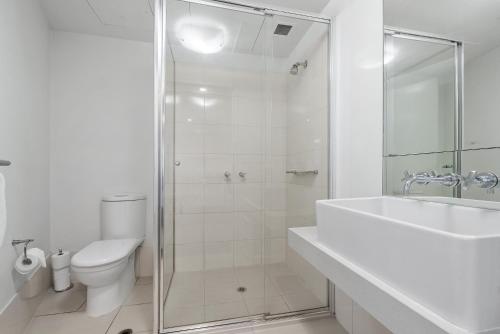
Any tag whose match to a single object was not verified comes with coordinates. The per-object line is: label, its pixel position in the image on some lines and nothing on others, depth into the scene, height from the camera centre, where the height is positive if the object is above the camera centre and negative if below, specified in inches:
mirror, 30.9 +12.2
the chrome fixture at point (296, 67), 70.3 +31.3
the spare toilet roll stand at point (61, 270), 68.2 -32.2
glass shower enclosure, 63.1 +3.9
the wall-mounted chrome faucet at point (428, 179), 33.7 -2.1
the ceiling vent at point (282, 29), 65.0 +40.6
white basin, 16.9 -8.7
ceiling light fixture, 62.4 +38.6
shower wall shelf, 70.4 -1.6
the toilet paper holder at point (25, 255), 51.5 -20.4
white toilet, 55.4 -23.4
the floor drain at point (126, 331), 52.8 -39.2
